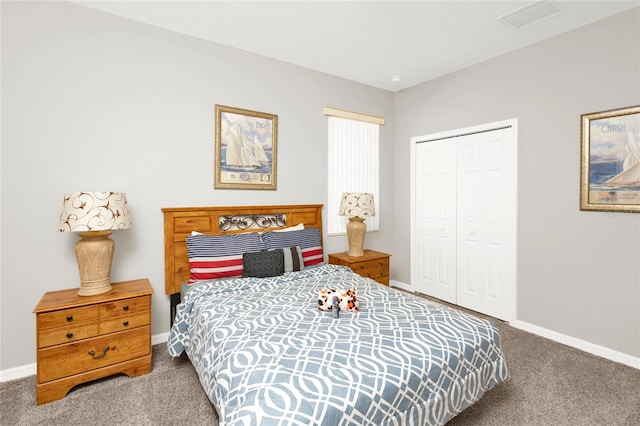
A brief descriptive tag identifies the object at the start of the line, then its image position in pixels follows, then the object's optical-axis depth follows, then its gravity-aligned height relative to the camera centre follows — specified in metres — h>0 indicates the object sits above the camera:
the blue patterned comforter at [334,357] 1.26 -0.69
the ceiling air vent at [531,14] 2.49 +1.56
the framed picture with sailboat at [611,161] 2.53 +0.39
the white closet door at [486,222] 3.31 -0.14
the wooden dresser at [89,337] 2.03 -0.85
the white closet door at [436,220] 3.86 -0.14
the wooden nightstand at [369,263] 3.58 -0.61
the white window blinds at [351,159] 3.94 +0.64
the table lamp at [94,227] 2.16 -0.12
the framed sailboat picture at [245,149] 3.12 +0.60
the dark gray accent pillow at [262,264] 2.70 -0.47
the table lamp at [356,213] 3.67 -0.05
